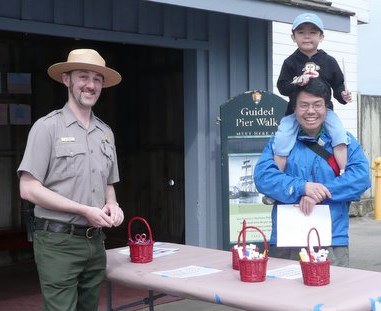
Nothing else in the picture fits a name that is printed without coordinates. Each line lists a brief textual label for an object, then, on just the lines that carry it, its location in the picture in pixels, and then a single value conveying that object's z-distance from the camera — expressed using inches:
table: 119.6
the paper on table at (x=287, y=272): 139.1
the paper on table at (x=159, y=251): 171.1
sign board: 261.9
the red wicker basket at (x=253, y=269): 133.6
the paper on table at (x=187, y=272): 144.7
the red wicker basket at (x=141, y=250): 159.9
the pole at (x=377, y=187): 454.6
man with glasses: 147.0
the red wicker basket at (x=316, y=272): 128.1
